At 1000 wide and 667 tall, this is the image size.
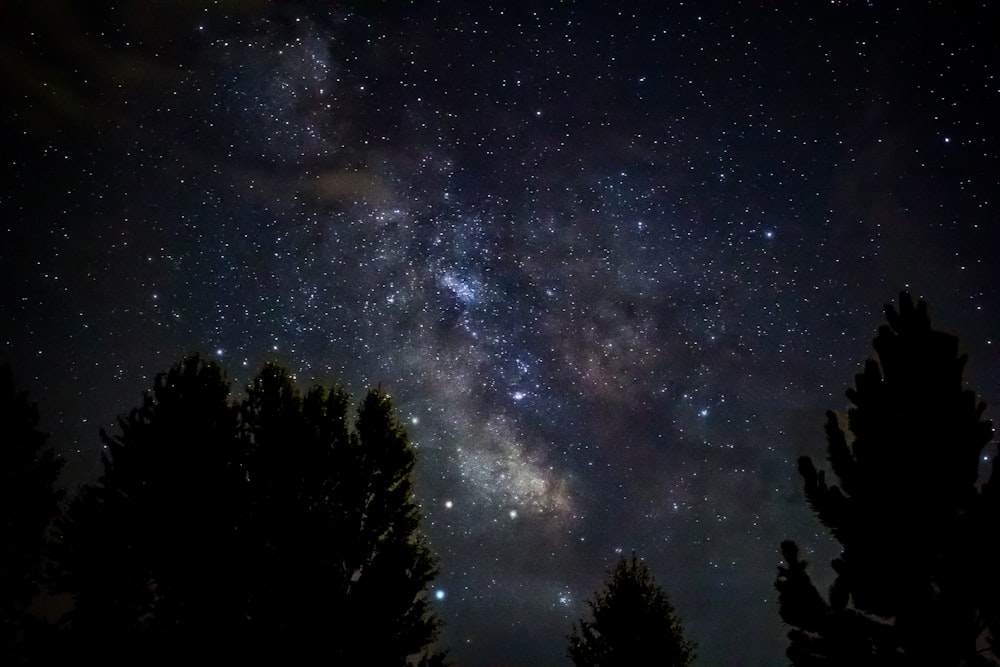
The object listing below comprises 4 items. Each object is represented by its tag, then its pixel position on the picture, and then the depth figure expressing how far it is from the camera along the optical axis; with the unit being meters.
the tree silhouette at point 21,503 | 10.88
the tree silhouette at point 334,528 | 10.59
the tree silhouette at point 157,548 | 10.02
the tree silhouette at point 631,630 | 13.80
